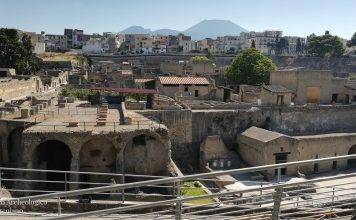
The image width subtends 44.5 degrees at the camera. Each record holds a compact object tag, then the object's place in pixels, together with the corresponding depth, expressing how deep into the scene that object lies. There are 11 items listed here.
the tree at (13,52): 56.06
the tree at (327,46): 104.69
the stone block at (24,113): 26.34
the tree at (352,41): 118.93
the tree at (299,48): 150.38
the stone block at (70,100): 35.87
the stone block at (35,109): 27.88
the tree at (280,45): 148.23
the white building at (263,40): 156.88
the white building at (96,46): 119.19
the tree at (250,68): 56.03
